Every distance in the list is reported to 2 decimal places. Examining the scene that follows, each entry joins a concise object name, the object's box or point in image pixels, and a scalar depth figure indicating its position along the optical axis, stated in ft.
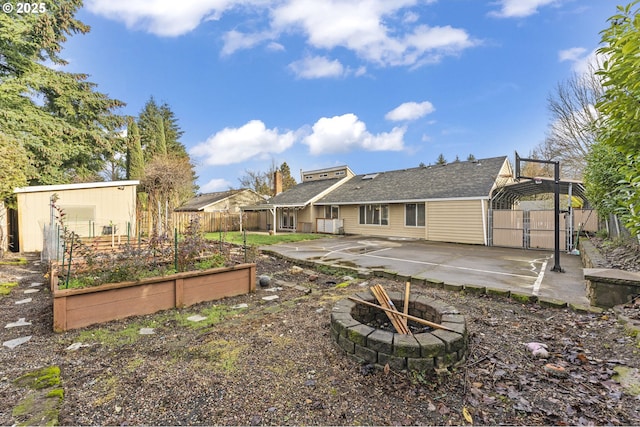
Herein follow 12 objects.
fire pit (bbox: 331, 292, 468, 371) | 8.38
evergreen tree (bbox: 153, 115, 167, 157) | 91.07
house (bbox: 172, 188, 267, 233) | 74.69
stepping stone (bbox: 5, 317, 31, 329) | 12.89
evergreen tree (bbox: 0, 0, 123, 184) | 42.50
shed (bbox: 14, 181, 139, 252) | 36.29
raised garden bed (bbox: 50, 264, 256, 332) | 12.39
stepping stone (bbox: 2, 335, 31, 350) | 10.97
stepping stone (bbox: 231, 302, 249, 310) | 15.56
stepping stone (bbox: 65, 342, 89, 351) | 10.60
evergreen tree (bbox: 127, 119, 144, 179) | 64.41
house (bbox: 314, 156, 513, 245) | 43.11
